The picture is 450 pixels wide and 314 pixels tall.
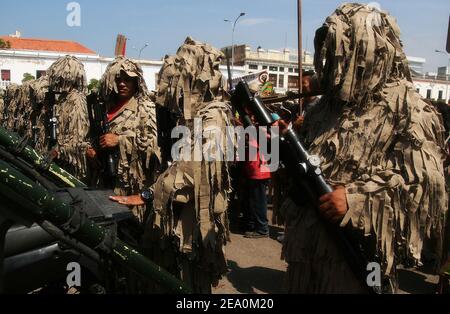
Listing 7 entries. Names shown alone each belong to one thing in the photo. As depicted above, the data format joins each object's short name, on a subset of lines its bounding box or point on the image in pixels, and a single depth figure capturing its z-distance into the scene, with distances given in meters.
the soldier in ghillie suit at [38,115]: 6.24
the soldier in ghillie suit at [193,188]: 2.37
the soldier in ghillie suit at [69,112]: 5.28
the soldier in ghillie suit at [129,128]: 3.71
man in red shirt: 6.03
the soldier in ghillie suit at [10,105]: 12.03
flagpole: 4.92
